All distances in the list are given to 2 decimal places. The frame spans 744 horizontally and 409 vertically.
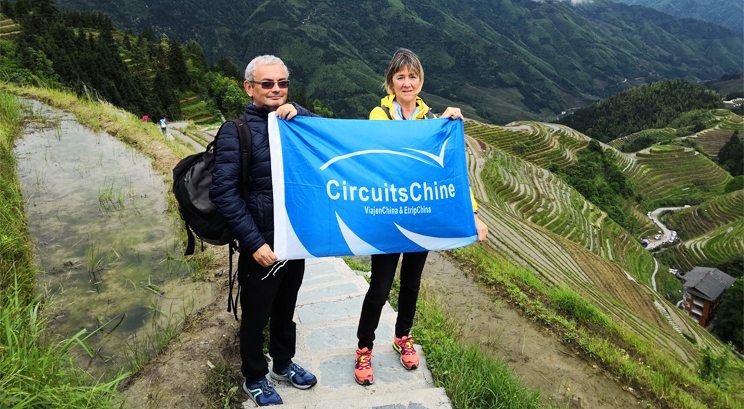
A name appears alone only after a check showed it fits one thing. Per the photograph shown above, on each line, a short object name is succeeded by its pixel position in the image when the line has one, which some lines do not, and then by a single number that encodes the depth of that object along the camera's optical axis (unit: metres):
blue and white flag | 1.89
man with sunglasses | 1.72
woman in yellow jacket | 2.16
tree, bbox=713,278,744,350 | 28.26
